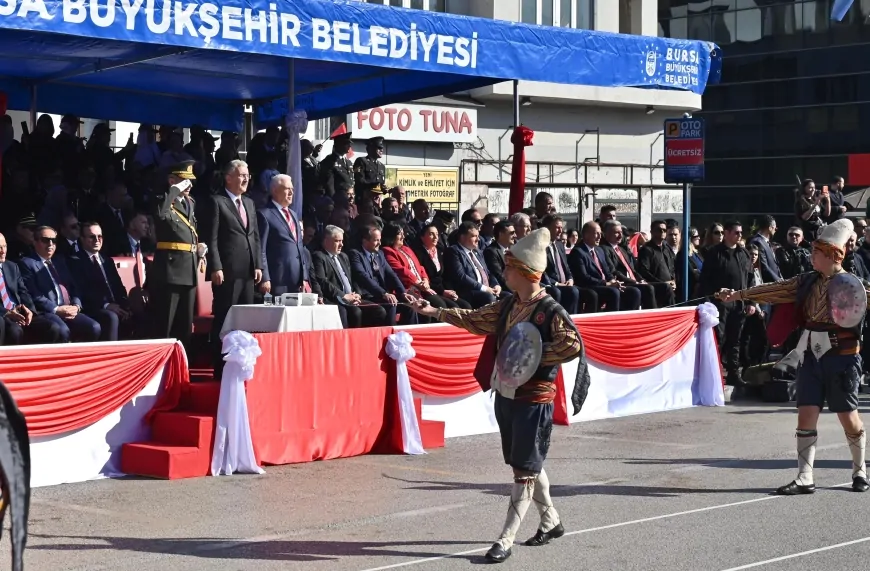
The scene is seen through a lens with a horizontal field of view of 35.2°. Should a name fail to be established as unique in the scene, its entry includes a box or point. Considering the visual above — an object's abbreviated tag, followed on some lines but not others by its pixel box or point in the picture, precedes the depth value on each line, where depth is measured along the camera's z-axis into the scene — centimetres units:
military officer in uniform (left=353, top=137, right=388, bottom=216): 1845
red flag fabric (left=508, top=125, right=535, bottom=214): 1617
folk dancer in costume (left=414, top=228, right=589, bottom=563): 787
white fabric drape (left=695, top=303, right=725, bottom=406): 1534
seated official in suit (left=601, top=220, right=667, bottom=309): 1717
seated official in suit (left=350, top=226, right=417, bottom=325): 1399
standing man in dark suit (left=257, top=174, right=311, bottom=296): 1273
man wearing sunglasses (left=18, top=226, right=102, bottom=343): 1170
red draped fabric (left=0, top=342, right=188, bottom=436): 966
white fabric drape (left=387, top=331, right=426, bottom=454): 1152
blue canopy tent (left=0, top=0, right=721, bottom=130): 1145
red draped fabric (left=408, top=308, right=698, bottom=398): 1224
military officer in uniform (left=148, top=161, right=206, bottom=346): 1202
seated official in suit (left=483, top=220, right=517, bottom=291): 1558
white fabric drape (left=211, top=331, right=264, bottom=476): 1032
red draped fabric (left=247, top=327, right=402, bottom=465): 1068
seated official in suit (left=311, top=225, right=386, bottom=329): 1359
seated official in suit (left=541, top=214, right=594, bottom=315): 1602
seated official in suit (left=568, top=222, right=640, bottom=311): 1656
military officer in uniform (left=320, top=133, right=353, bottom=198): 1733
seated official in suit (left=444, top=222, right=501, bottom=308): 1503
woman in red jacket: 1466
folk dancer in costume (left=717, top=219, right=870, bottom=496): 998
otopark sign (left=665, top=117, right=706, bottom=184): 1759
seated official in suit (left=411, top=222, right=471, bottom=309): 1536
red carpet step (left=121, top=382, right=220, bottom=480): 1014
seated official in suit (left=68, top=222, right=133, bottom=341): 1226
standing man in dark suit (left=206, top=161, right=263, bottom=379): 1196
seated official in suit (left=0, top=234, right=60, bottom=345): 1112
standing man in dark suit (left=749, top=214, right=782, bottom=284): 1828
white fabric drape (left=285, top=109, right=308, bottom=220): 1440
